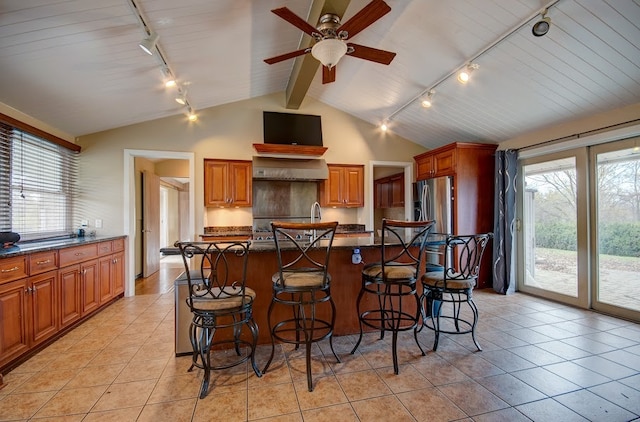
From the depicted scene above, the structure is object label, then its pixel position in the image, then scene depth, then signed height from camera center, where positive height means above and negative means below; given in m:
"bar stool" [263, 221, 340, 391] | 1.98 -0.50
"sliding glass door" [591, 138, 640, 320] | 3.24 -0.21
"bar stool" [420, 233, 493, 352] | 2.47 -0.62
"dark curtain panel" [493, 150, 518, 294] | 4.34 -0.18
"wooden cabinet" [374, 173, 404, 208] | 5.91 +0.44
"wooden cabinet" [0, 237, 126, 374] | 2.22 -0.73
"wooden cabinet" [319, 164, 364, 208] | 5.40 +0.46
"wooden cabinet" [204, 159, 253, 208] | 4.87 +0.50
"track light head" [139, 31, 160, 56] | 2.49 +1.46
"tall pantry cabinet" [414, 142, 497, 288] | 4.47 +0.37
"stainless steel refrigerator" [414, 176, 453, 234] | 4.57 +0.15
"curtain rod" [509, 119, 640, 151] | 3.14 +0.91
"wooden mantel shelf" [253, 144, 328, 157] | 4.83 +1.06
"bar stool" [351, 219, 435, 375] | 2.23 -0.52
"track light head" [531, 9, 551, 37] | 2.34 +1.49
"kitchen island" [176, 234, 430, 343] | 2.60 -0.62
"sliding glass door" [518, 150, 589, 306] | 3.70 -0.24
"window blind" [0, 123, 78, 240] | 2.96 +0.35
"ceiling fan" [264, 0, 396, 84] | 2.10 +1.41
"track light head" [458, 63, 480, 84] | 3.16 +1.54
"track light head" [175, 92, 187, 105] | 3.90 +1.57
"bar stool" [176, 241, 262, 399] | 1.96 -0.61
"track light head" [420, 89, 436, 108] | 3.94 +1.59
